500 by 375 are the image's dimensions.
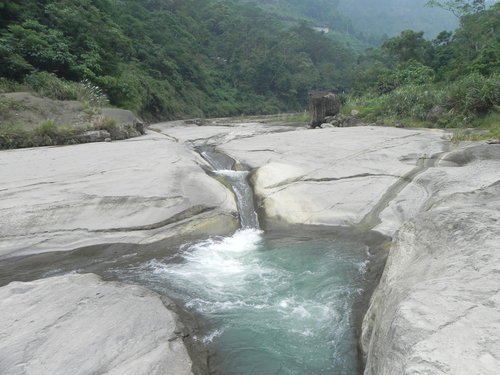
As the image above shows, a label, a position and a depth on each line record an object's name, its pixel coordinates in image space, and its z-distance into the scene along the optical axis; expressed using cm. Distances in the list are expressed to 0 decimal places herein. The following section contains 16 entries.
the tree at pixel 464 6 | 3661
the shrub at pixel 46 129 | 1270
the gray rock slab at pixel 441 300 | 235
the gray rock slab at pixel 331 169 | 802
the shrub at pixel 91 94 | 1638
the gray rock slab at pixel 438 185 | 682
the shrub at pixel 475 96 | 1473
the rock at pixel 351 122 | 2056
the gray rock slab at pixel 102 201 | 641
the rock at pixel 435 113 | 1662
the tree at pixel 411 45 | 3544
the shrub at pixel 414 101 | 1753
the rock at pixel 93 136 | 1345
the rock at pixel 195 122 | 2708
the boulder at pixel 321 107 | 2195
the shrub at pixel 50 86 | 1527
